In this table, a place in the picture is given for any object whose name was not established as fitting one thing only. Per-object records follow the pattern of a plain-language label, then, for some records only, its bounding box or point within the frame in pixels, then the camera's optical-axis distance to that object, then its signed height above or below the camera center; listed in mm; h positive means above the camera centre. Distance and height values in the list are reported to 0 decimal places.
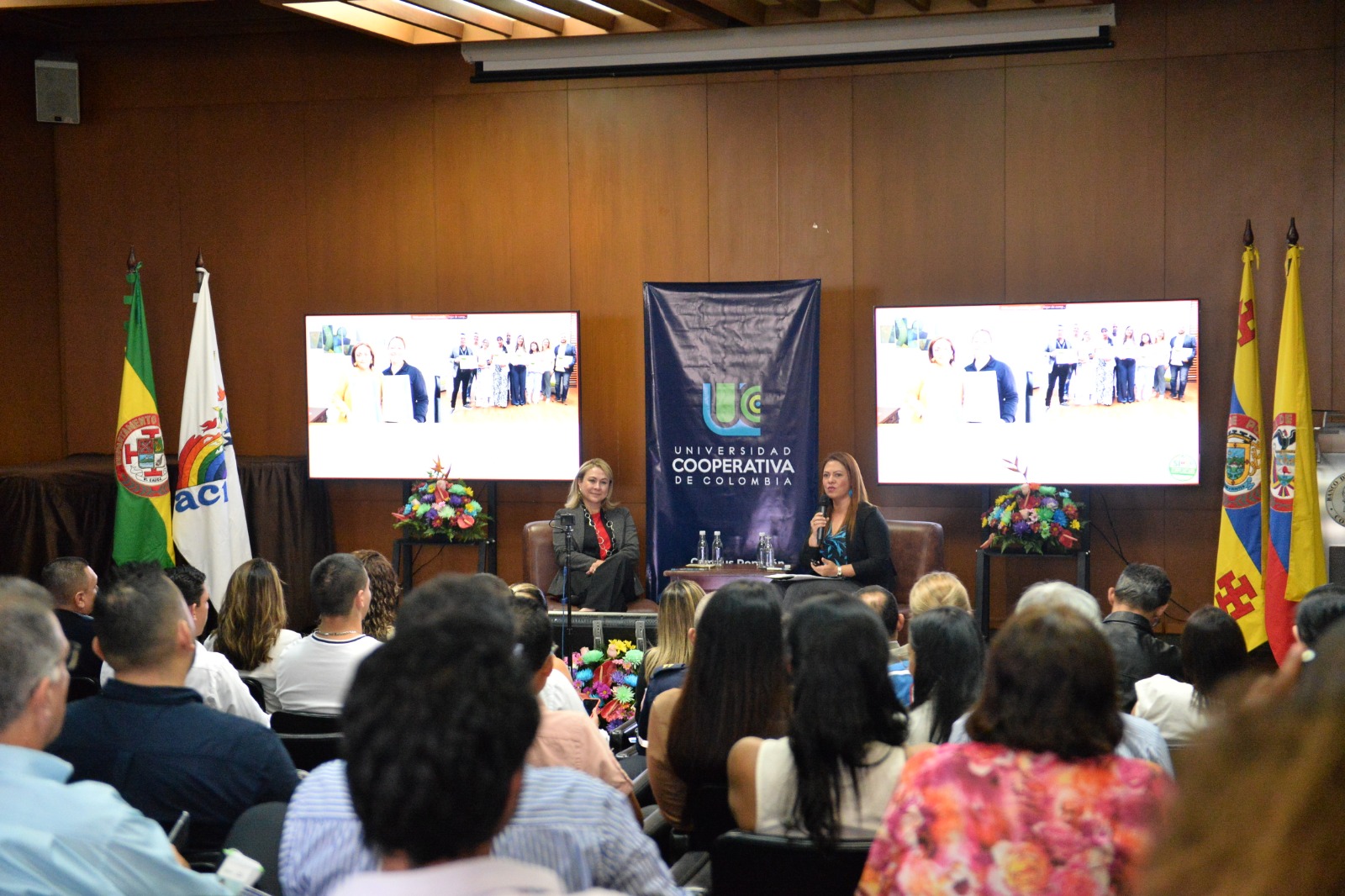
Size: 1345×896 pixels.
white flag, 7141 -504
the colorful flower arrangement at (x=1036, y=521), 6281 -694
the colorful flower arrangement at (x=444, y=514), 7060 -666
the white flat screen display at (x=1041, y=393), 6449 -44
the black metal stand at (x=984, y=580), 6273 -1011
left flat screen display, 7207 +22
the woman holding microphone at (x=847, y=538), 6043 -742
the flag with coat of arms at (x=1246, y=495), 6297 -579
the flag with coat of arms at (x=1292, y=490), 6098 -549
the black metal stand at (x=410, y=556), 7246 -939
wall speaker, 7943 +2014
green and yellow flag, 7035 -435
